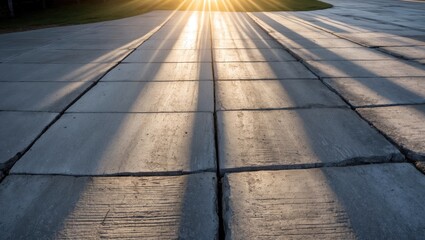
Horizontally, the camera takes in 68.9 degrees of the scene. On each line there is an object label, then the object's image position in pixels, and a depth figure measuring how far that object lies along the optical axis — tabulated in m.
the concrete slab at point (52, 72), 5.04
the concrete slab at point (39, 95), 3.93
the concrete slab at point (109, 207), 1.97
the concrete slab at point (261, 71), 5.12
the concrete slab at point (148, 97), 3.89
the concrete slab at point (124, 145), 2.63
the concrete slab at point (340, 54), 6.32
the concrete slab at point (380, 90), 4.00
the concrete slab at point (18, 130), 2.90
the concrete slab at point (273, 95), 3.96
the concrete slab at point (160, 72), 5.09
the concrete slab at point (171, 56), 6.29
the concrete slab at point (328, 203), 1.96
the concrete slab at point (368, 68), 5.16
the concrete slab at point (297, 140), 2.69
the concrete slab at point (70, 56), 6.27
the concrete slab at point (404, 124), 2.85
